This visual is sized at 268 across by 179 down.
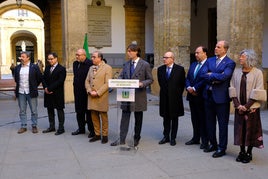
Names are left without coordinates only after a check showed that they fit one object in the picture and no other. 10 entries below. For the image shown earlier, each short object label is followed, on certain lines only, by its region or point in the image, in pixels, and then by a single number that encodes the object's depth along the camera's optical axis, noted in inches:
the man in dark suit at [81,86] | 197.7
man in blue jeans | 208.0
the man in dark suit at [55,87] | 205.4
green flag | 327.9
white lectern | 158.2
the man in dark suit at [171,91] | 174.3
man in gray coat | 172.1
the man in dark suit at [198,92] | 166.8
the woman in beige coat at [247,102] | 140.5
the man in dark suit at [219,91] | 150.7
